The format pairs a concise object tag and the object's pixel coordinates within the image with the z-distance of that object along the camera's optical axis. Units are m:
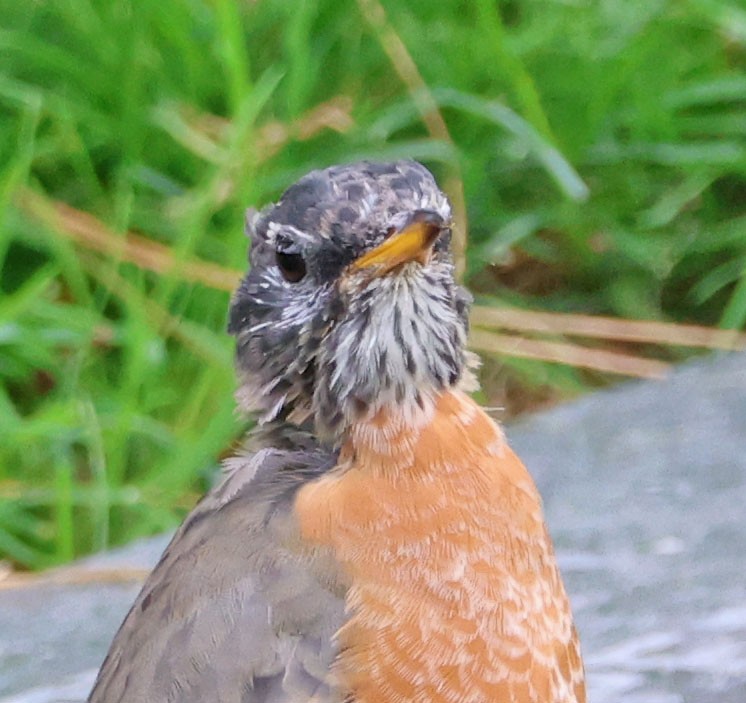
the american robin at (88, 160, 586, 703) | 3.47
